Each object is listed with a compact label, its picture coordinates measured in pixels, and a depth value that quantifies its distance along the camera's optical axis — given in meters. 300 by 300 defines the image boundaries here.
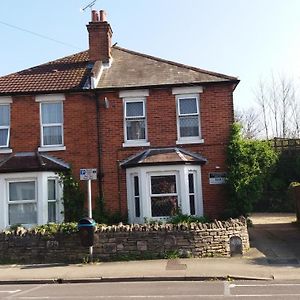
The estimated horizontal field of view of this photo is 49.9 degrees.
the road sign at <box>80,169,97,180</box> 9.53
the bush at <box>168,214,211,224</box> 10.81
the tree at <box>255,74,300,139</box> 29.47
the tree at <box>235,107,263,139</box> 33.15
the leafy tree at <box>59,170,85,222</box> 11.73
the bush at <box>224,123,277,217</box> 11.41
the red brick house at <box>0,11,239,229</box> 11.61
